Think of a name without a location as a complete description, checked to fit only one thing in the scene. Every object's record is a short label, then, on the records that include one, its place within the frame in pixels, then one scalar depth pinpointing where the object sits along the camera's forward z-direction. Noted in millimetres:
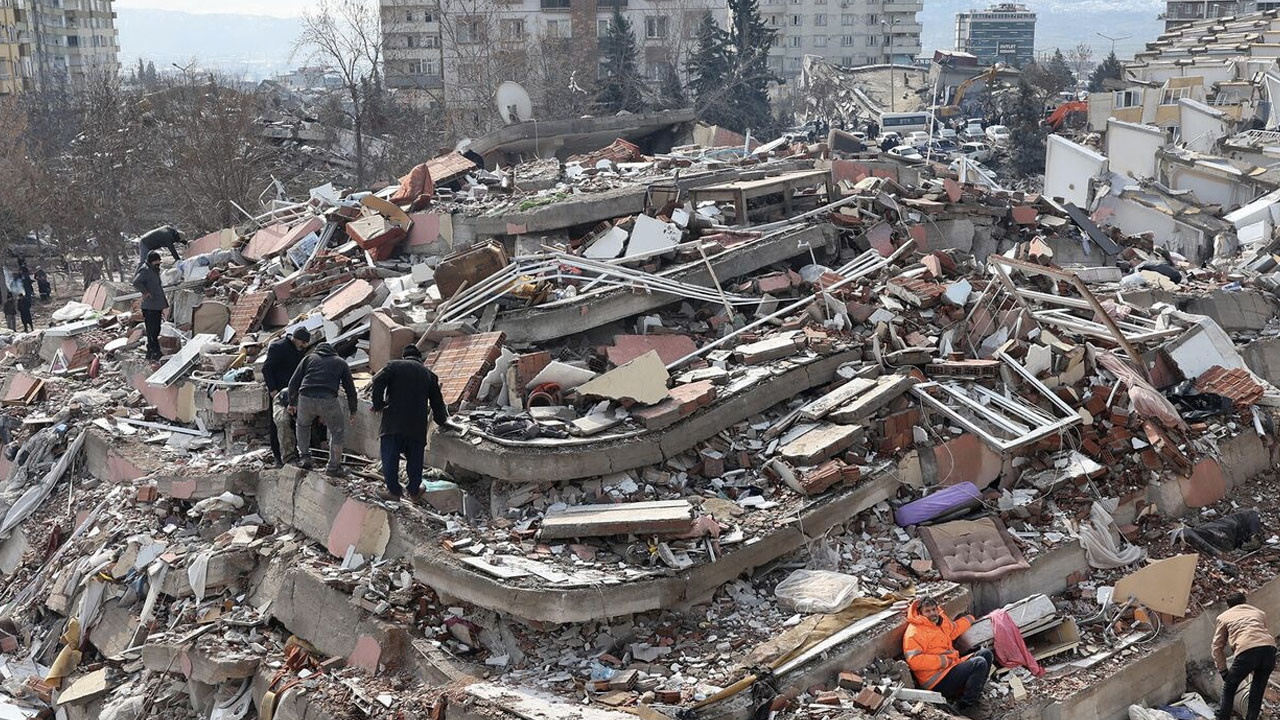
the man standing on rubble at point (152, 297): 12133
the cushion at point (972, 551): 8906
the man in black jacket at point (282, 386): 9742
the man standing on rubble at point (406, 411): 8688
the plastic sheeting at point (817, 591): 8242
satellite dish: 18841
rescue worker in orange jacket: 7859
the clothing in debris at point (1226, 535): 9977
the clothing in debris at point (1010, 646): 8320
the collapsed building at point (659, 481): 8086
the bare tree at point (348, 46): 32844
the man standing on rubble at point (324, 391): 9133
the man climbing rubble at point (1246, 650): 7633
